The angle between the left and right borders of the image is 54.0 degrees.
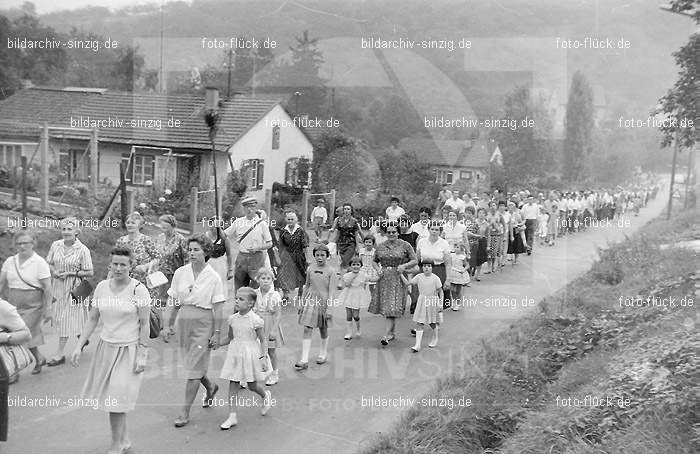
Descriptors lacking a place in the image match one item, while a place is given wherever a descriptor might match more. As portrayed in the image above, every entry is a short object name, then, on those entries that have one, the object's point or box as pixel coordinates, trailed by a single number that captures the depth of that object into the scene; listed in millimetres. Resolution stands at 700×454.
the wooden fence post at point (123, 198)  14605
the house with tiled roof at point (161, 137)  25312
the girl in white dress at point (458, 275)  11766
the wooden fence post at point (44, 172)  15023
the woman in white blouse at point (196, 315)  6625
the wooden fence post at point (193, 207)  16250
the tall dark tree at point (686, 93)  17719
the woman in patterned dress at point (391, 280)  9648
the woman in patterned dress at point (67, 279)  8211
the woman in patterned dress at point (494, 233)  15055
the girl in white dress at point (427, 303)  9477
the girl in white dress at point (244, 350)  6617
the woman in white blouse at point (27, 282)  7406
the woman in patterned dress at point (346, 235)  12086
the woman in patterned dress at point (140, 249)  8922
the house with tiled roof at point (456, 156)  46912
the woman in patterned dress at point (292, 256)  11102
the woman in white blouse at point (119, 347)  5848
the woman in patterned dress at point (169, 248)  9297
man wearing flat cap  10258
